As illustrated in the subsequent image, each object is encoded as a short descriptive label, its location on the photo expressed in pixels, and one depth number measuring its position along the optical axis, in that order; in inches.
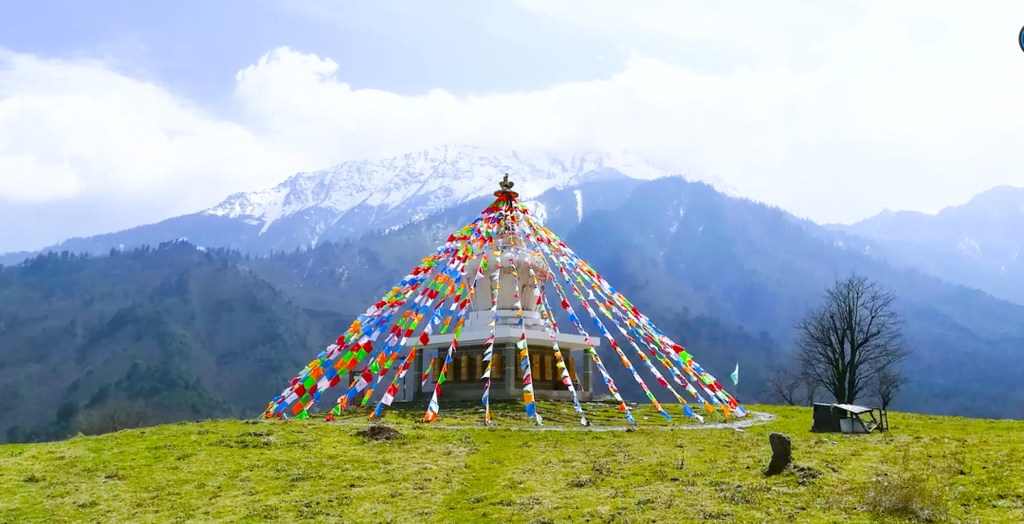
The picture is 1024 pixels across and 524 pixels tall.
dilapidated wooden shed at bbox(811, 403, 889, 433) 1188.5
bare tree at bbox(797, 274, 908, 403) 2194.9
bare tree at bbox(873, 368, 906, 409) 2431.1
